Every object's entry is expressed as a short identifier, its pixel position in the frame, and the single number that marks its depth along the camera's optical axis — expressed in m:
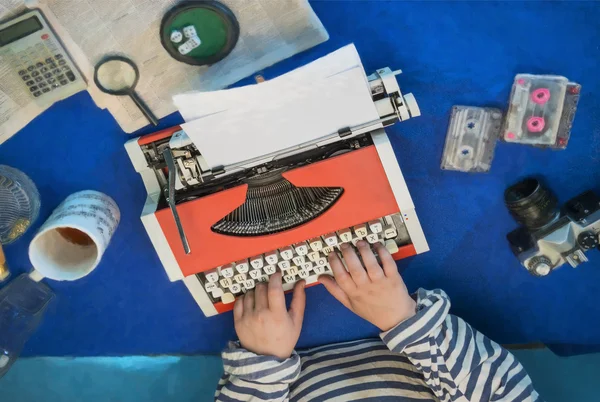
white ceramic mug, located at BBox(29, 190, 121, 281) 1.07
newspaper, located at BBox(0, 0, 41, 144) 1.10
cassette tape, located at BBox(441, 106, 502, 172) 1.14
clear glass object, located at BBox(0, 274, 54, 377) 1.32
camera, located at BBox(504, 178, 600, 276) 1.15
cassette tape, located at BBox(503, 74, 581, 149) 1.10
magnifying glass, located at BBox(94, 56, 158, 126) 1.09
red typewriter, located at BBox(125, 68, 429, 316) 1.01
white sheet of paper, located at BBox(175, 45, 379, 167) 0.87
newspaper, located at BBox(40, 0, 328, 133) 1.06
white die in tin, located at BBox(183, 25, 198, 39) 1.06
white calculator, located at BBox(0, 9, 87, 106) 1.03
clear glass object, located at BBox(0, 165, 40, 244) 1.18
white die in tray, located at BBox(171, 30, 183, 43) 1.07
